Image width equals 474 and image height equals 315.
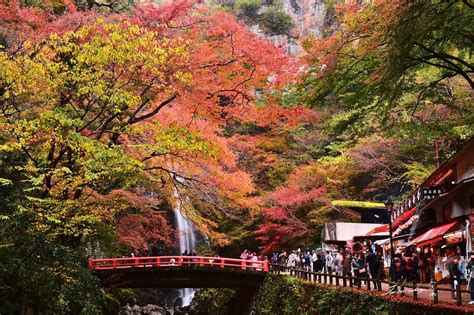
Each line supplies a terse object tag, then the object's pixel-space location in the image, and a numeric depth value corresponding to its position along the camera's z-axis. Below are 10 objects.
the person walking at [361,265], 19.77
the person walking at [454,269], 14.11
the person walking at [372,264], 18.08
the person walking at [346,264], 19.53
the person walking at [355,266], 20.12
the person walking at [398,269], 17.62
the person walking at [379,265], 17.64
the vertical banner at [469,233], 17.40
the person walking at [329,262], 24.43
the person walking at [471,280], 11.75
